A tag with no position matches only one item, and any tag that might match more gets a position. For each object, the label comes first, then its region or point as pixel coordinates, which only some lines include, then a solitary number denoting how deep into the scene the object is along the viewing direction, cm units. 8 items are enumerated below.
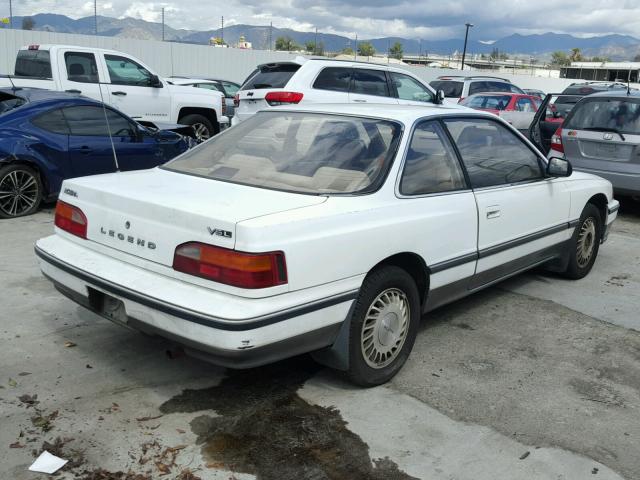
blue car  744
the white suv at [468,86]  1780
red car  1504
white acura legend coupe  311
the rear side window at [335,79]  992
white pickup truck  1081
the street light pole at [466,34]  5326
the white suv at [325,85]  972
